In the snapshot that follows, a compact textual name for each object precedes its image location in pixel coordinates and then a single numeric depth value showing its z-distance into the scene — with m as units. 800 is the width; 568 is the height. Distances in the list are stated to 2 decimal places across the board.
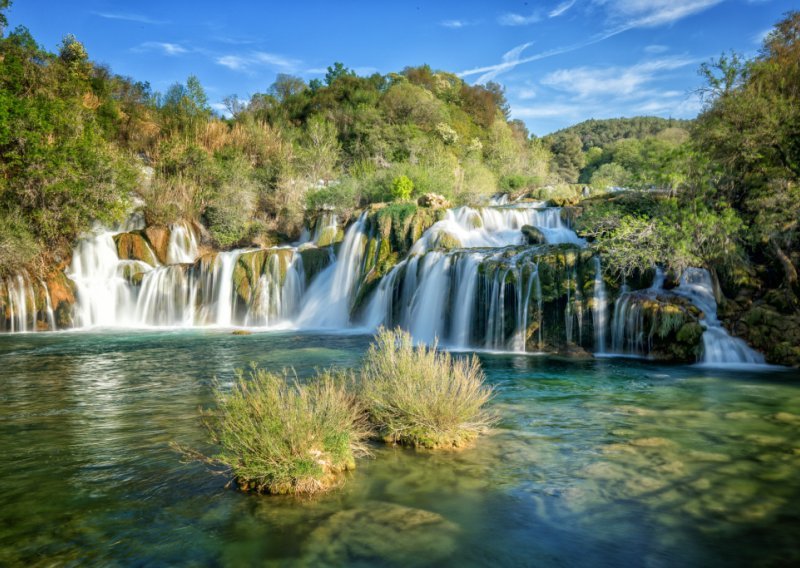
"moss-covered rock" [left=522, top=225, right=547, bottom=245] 22.03
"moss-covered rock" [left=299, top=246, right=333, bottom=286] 26.16
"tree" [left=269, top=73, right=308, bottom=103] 63.84
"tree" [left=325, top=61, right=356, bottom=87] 64.00
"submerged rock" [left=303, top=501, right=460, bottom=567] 4.78
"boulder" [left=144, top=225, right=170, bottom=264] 28.83
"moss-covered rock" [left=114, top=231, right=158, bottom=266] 27.81
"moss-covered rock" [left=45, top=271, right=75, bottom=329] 24.38
